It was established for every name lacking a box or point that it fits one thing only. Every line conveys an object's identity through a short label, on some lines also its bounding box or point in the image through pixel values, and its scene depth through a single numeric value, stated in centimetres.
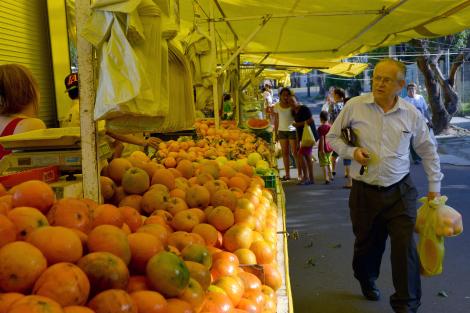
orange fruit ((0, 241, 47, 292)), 129
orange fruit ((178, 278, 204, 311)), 155
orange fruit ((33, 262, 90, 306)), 124
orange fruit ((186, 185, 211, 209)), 256
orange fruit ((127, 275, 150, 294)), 150
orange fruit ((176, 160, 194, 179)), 324
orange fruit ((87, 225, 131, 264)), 152
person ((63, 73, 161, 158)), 422
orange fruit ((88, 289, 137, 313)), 129
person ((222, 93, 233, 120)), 1106
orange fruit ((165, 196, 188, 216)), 239
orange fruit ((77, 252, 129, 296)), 139
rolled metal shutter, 521
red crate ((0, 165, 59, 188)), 214
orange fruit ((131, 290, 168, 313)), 141
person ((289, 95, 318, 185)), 971
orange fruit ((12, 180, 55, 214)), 172
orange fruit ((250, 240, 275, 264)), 250
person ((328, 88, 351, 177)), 1002
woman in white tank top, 1015
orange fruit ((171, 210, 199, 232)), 224
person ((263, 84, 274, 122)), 2022
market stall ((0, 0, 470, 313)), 139
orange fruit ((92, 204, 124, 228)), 179
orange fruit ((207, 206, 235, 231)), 245
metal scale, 241
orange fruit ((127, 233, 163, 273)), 164
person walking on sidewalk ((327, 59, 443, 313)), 368
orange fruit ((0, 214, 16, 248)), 141
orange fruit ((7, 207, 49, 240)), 151
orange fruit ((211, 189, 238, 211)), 267
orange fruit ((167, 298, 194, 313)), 146
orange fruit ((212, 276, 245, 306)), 185
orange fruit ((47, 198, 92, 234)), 167
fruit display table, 232
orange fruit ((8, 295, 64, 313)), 111
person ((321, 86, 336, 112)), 1527
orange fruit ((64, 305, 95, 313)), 121
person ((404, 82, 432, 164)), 1153
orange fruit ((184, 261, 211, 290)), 170
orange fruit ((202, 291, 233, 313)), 167
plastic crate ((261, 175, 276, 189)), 426
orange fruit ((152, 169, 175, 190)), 264
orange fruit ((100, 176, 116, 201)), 240
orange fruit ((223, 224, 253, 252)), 242
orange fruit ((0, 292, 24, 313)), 117
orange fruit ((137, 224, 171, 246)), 186
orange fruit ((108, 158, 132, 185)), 259
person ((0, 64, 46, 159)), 291
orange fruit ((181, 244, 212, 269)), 185
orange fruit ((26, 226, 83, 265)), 142
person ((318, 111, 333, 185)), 984
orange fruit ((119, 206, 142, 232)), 197
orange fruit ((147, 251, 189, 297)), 150
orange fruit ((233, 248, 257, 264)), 236
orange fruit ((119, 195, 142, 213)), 237
